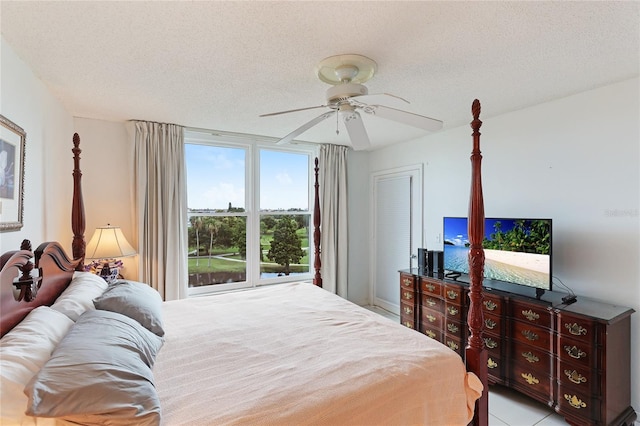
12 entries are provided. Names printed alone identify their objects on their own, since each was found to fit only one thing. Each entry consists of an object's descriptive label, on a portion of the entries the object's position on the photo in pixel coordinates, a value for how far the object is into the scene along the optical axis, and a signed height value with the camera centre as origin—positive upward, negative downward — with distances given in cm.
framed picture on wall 174 +23
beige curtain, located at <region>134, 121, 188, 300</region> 341 +9
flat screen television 254 -32
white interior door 423 -21
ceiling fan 195 +74
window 395 +2
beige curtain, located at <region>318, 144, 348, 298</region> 453 -4
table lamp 282 -32
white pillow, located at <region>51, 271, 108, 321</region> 164 -47
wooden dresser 211 -101
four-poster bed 121 -74
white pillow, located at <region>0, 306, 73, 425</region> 95 -51
